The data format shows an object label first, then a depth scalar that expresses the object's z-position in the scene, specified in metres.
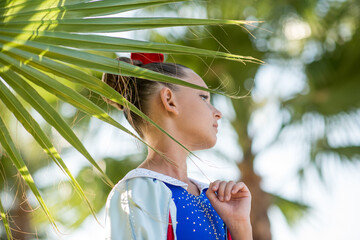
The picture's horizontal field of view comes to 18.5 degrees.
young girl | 2.06
